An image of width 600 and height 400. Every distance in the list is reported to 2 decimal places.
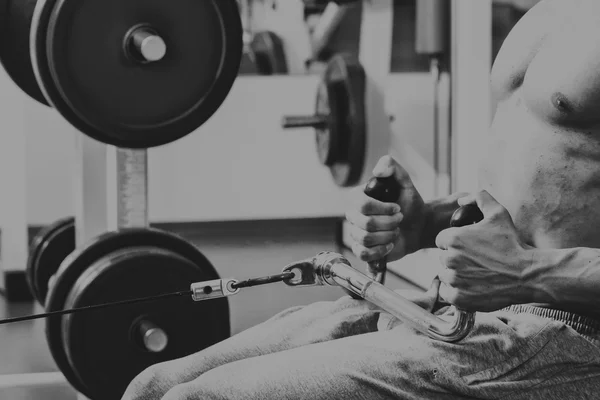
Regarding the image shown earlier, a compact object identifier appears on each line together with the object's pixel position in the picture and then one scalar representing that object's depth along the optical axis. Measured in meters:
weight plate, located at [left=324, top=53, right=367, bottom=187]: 3.81
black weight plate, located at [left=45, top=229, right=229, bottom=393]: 2.34
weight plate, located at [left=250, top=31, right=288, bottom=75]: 5.49
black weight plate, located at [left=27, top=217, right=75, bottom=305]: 3.05
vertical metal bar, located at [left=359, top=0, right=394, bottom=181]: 3.80
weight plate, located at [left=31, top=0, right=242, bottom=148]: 2.21
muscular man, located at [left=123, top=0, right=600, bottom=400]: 1.71
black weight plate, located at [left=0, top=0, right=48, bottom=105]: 2.52
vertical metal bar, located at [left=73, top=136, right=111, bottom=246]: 2.50
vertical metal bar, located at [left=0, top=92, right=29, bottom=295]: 3.39
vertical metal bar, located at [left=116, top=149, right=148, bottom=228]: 2.43
